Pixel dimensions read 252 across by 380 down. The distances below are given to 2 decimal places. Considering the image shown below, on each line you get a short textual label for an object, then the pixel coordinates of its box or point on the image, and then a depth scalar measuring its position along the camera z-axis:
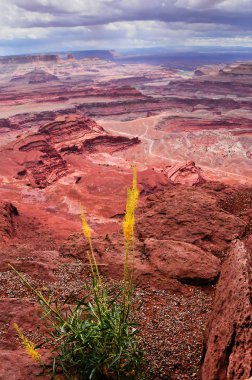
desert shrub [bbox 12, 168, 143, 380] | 4.64
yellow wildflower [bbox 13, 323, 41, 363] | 3.75
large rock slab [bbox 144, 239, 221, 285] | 9.13
